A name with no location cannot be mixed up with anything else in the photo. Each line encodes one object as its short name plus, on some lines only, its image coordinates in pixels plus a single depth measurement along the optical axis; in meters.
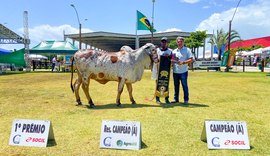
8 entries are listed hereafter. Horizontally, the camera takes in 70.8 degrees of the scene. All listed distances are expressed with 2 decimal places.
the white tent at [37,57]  41.87
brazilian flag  28.03
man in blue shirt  5.82
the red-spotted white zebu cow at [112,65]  5.58
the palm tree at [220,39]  41.93
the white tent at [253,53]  30.93
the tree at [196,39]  37.46
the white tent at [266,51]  24.07
